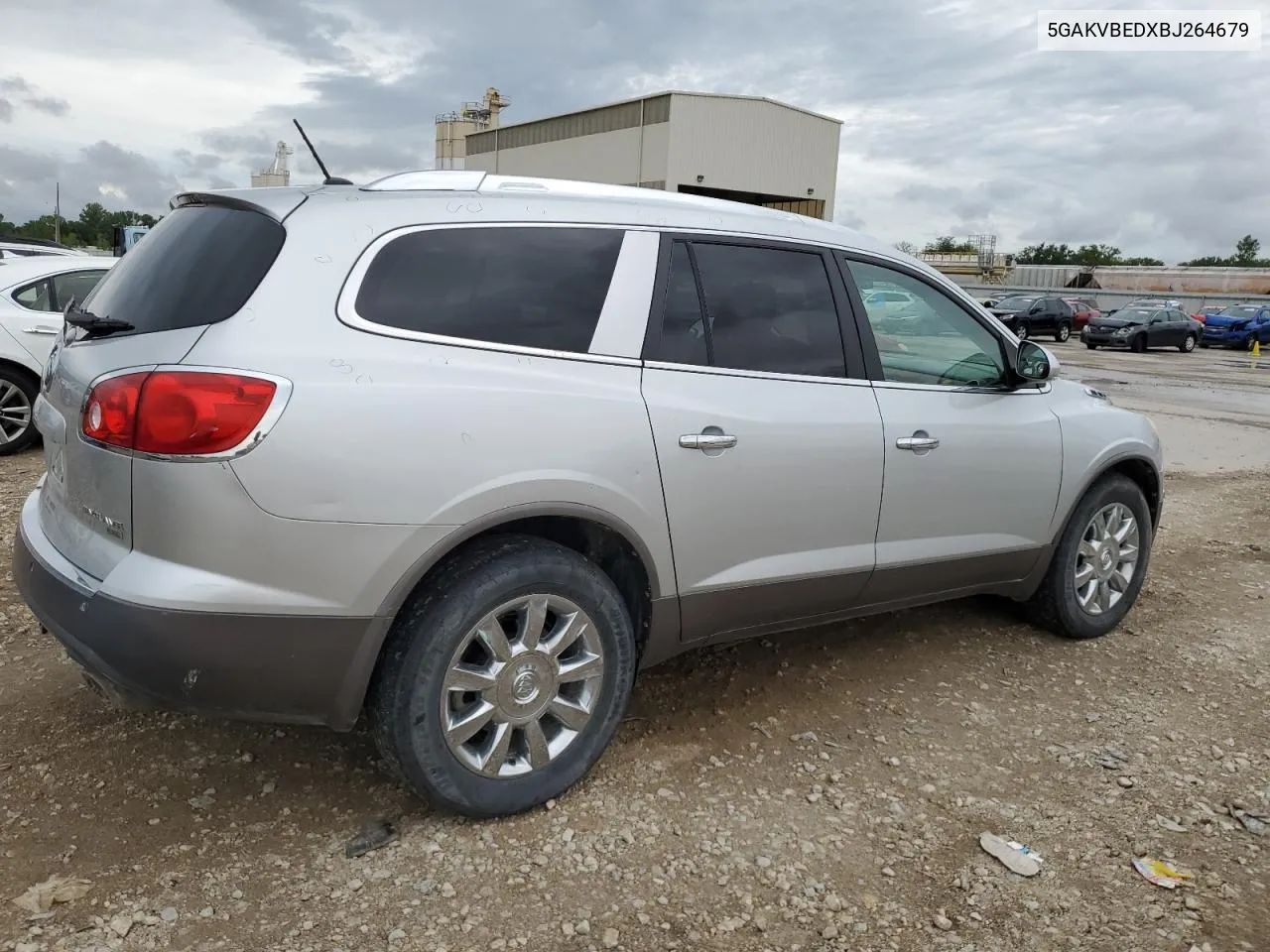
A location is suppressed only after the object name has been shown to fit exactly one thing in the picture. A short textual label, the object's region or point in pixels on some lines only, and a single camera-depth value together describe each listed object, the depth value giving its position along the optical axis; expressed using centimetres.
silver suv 237
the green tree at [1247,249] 9126
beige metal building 4322
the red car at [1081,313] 3447
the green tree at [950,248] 8092
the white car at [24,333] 747
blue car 3359
